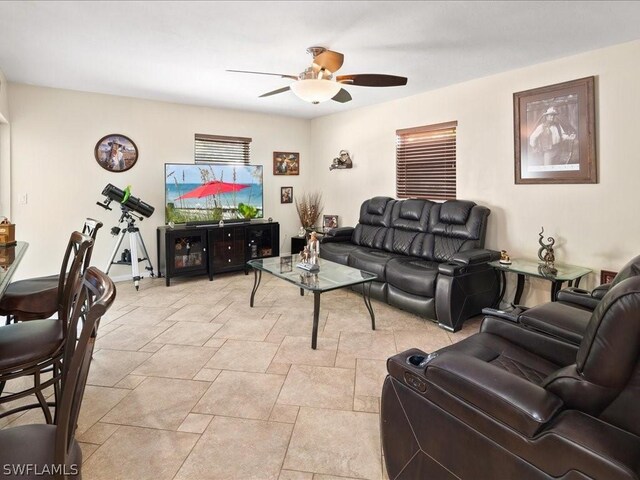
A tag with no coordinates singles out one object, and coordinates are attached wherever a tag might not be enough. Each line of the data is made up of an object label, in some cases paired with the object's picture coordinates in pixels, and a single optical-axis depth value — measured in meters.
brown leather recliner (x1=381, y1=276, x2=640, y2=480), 0.99
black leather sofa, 3.34
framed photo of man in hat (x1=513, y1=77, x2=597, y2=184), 3.18
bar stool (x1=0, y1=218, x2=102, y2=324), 2.14
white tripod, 4.57
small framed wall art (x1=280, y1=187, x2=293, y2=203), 6.32
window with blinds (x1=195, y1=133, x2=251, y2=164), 5.46
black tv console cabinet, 4.80
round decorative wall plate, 4.67
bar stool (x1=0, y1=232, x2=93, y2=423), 1.57
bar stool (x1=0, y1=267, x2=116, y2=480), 0.90
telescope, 4.46
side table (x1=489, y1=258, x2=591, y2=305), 3.02
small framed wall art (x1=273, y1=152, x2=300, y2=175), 6.22
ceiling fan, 2.84
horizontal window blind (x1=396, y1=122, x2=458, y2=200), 4.38
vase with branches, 6.34
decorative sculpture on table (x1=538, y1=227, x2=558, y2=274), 3.18
